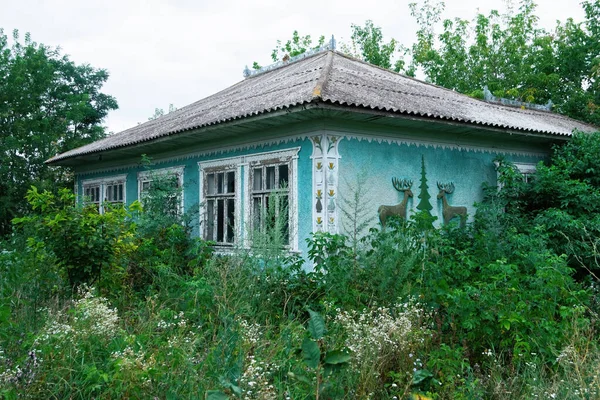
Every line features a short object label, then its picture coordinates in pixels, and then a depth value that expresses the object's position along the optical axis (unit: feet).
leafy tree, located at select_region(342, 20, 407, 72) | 86.38
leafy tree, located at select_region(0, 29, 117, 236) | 52.13
